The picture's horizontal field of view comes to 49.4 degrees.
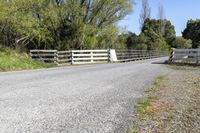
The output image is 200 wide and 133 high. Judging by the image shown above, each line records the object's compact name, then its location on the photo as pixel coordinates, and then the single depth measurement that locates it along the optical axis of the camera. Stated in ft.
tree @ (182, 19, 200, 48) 148.16
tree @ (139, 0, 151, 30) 154.26
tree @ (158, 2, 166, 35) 154.80
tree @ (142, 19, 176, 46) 138.64
